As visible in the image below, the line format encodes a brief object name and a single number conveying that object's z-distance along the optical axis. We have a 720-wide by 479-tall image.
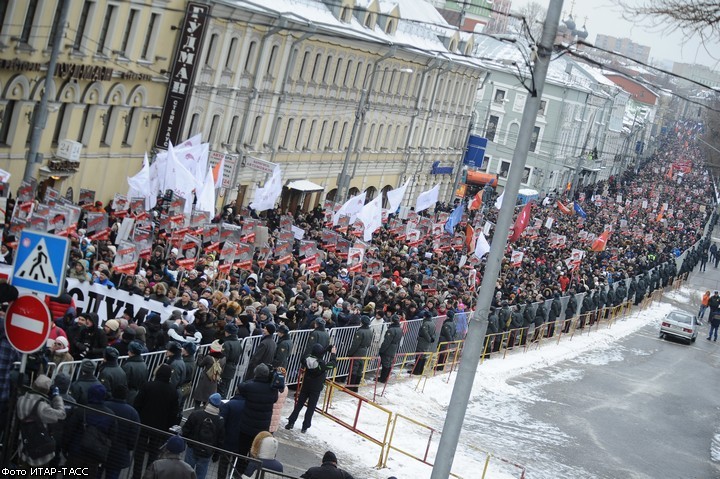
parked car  38.66
